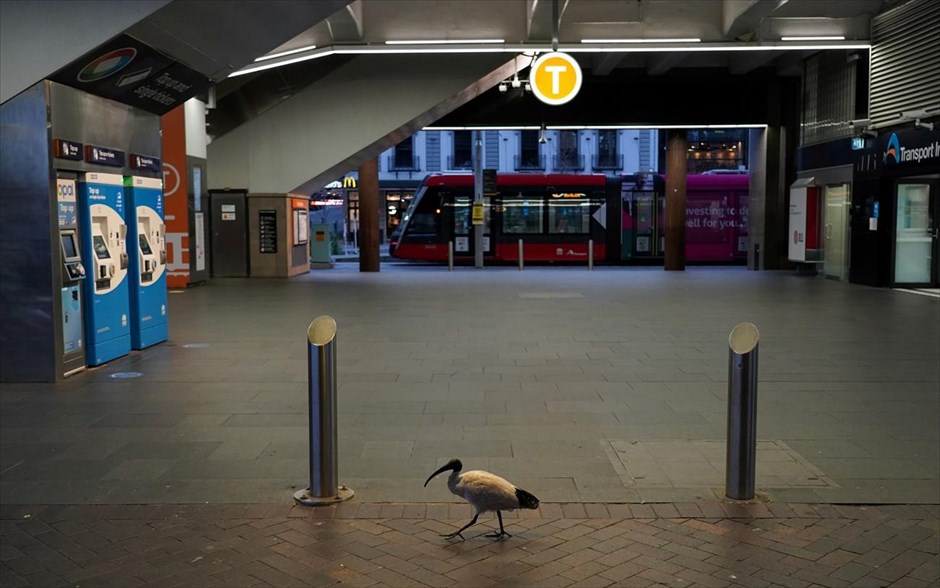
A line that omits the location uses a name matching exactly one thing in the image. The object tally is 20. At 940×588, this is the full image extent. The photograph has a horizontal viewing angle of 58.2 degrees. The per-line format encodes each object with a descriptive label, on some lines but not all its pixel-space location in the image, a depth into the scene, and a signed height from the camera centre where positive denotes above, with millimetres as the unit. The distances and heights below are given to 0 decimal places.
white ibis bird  4406 -1388
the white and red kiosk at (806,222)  22562 +116
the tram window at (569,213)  29078 +502
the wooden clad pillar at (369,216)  24516 +368
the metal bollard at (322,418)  5016 -1128
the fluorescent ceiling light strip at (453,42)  17859 +3948
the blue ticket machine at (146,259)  10359 -375
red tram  28891 +378
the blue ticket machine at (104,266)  9234 -406
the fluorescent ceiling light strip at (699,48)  18219 +3887
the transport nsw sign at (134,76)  8375 +1691
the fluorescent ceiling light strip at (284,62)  17188 +3451
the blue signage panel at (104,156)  9117 +828
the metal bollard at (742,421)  5047 -1165
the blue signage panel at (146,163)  10352 +844
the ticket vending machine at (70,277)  8719 -493
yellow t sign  15711 +2794
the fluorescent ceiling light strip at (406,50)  17938 +3813
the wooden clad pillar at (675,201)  25969 +801
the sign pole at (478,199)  27422 +960
